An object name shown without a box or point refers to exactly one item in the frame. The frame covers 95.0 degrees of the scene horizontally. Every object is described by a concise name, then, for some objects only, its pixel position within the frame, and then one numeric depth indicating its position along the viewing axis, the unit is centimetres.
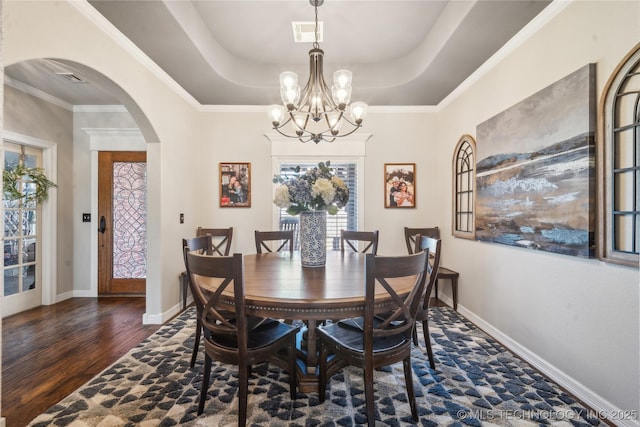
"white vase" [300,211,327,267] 215
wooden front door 409
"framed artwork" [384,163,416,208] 407
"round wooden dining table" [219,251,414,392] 144
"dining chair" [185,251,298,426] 144
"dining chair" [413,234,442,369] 199
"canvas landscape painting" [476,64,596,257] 181
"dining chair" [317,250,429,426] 143
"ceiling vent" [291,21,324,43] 270
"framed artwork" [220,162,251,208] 407
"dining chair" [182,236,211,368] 173
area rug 164
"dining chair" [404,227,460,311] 334
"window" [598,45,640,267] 158
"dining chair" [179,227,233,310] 382
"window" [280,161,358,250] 413
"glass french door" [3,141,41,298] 343
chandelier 224
